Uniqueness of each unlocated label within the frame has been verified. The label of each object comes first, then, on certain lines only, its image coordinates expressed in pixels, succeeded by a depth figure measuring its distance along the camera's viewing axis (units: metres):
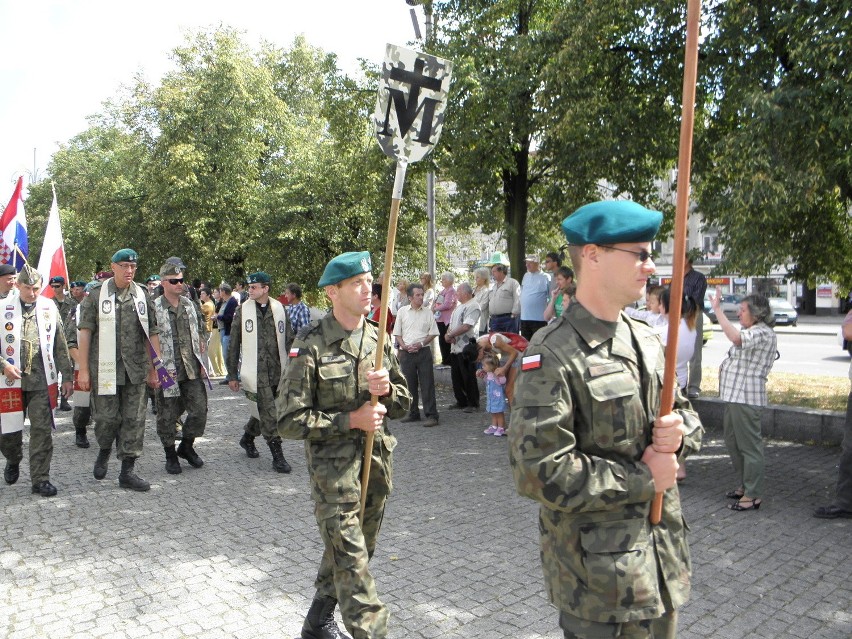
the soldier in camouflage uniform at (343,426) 3.68
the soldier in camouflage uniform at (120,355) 7.51
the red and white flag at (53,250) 13.20
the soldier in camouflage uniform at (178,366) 8.34
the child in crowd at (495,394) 9.84
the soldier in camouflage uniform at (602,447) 2.31
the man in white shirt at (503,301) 12.13
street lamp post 15.69
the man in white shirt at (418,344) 11.05
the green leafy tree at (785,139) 7.32
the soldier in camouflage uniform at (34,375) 7.33
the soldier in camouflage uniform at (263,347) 8.52
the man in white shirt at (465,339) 11.56
